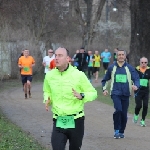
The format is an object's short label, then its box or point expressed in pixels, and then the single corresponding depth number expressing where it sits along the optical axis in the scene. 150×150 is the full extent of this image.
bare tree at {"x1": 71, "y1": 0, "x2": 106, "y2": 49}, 41.81
